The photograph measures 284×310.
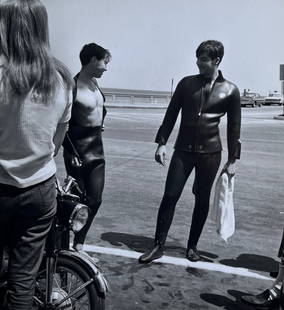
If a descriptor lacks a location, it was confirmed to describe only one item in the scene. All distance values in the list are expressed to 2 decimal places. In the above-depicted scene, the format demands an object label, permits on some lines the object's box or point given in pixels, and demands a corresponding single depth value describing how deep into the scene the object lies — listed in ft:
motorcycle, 9.26
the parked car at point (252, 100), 171.22
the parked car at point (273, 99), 198.59
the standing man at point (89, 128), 15.21
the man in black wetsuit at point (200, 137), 16.08
